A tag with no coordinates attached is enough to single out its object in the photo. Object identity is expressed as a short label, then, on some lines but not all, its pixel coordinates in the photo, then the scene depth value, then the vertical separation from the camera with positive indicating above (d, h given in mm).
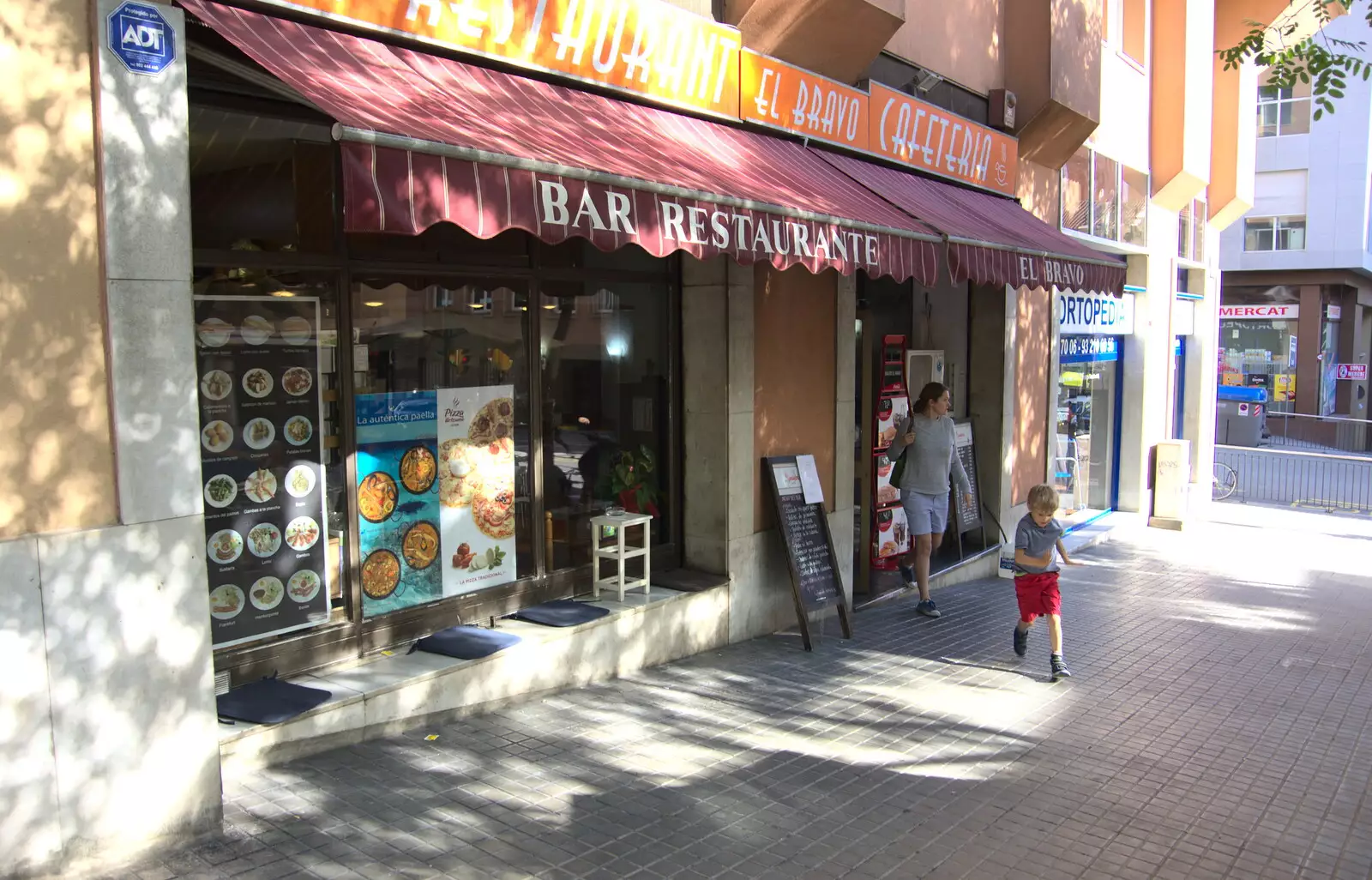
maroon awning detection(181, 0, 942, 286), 4184 +974
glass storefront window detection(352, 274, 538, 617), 6078 -352
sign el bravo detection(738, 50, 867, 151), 7910 +2158
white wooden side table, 7102 -1176
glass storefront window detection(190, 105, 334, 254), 5180 +1004
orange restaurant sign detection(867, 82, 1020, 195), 9594 +2286
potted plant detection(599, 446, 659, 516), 7625 -748
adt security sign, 3969 +1295
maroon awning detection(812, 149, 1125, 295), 8258 +1148
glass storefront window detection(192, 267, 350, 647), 5320 -359
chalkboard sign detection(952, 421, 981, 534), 11484 -1106
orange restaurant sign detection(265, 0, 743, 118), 5457 +2005
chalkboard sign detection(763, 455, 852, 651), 7957 -1303
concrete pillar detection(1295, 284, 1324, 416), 34531 +599
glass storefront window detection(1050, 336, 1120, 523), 14570 -805
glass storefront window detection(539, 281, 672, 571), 7211 -201
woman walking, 9125 -831
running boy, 7324 -1310
